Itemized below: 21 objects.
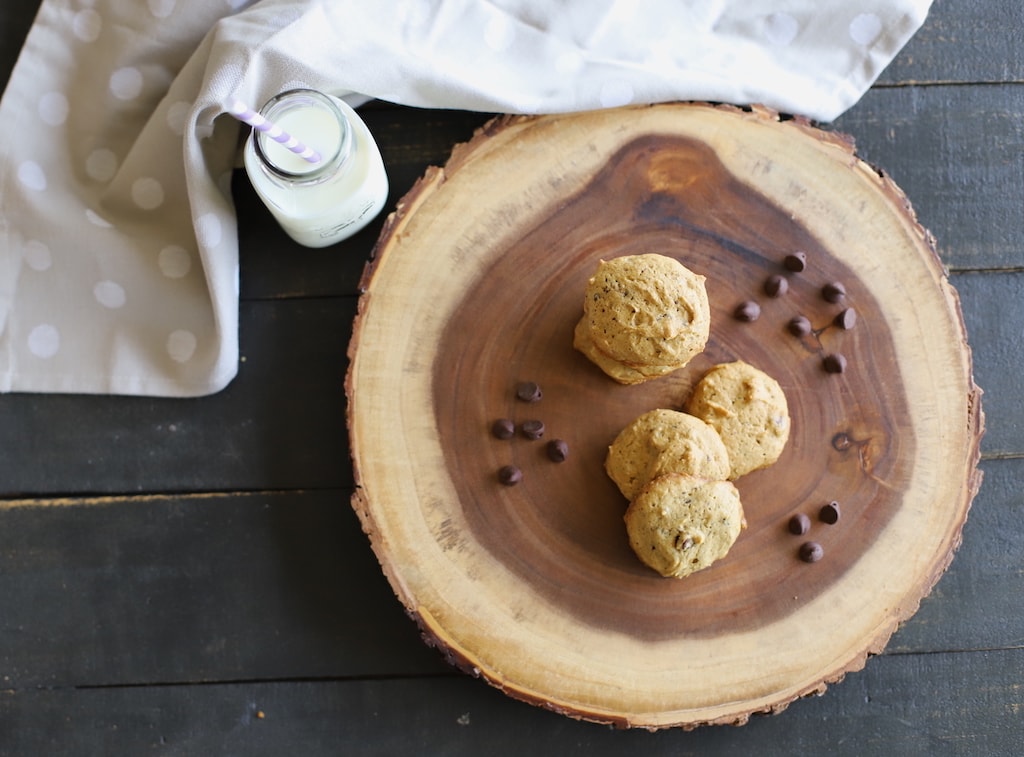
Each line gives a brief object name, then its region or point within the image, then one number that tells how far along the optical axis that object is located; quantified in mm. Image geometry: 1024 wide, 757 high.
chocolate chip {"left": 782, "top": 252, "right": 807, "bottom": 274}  619
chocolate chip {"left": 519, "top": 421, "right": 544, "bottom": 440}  609
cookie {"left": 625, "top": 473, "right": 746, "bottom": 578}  584
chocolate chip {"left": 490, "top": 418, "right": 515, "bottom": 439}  611
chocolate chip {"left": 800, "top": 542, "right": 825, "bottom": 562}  607
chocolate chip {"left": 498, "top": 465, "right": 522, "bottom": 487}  608
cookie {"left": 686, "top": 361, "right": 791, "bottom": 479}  602
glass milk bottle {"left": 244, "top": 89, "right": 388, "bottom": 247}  589
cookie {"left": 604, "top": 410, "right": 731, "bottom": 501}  590
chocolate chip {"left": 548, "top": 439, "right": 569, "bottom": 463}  610
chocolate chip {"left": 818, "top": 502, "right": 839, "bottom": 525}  610
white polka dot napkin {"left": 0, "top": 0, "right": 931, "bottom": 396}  630
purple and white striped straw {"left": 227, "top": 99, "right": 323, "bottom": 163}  562
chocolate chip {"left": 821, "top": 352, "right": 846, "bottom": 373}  618
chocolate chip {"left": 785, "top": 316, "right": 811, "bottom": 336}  620
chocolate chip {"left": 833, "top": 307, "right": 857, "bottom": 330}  619
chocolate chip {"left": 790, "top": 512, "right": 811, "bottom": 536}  610
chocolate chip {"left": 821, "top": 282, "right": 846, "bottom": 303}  621
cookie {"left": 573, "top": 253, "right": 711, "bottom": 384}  583
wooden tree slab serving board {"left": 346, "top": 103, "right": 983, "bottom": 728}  608
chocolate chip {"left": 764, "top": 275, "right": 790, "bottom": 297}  620
